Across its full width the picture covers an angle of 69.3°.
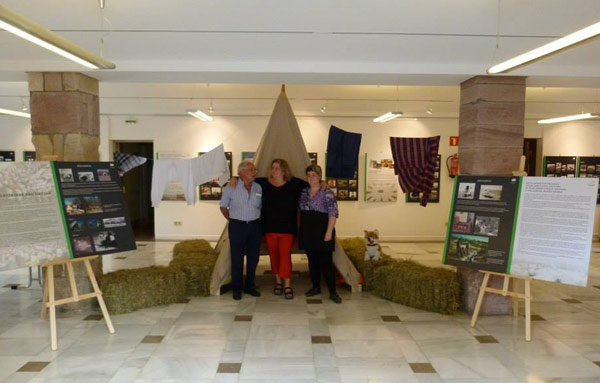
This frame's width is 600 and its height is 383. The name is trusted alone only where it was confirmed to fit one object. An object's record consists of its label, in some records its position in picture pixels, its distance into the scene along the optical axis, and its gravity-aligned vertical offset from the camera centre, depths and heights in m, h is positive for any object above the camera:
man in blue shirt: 4.53 -0.50
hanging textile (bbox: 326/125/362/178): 5.24 +0.23
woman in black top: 4.61 -0.46
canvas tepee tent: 5.21 +0.32
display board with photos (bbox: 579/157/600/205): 8.46 +0.18
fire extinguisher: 8.34 +0.16
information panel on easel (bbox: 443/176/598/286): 3.28 -0.43
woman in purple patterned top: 4.46 -0.49
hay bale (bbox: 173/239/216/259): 5.65 -1.05
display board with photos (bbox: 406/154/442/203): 8.42 -0.44
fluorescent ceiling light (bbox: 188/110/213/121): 6.83 +0.91
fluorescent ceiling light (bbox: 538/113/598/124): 6.80 +0.92
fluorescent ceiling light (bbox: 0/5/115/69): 1.96 +0.68
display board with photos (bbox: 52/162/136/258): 3.52 -0.33
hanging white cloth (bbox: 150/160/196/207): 4.82 -0.08
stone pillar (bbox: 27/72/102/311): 4.08 +0.47
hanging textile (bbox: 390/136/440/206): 5.14 +0.11
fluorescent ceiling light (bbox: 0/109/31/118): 6.21 +0.81
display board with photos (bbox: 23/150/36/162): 8.24 +0.24
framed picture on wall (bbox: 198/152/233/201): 8.21 -0.40
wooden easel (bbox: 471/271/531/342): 3.54 -1.01
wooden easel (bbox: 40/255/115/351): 3.36 -1.05
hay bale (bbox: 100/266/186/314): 4.13 -1.18
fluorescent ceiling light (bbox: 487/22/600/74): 2.09 +0.70
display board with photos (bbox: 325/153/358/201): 8.35 -0.33
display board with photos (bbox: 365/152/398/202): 8.33 -0.12
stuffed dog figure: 5.11 -0.89
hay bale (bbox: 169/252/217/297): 4.72 -1.17
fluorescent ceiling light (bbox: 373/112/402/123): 6.75 +0.90
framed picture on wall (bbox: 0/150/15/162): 8.20 +0.24
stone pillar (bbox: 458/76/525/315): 4.10 +0.43
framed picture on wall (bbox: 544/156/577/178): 8.44 +0.17
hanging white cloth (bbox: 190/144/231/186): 4.93 +0.03
